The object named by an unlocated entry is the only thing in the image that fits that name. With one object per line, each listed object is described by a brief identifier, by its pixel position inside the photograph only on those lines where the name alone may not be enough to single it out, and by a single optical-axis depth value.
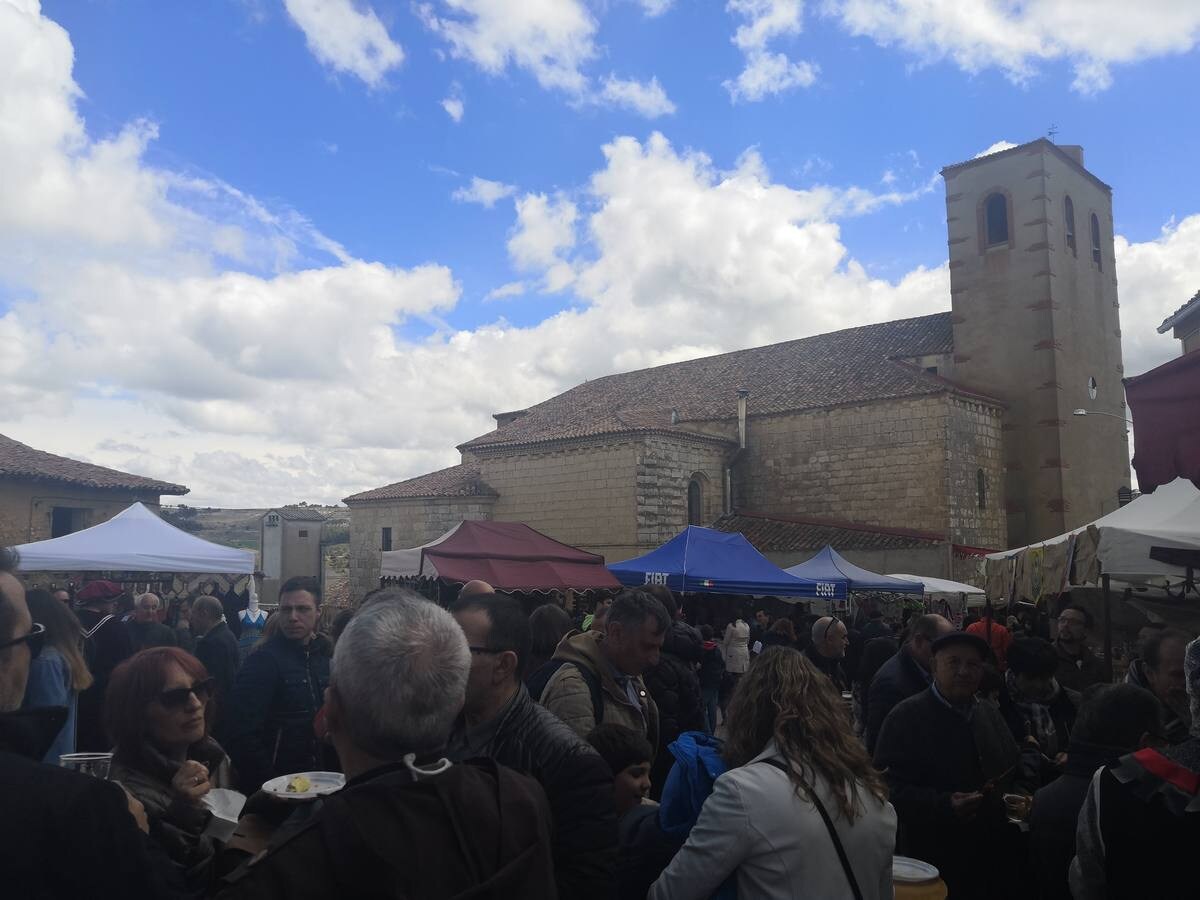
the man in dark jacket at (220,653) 5.76
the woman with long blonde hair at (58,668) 3.64
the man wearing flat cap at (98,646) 5.02
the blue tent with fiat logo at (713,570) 12.49
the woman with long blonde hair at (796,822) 2.36
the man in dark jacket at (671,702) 4.70
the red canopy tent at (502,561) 11.78
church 24.30
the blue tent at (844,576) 14.48
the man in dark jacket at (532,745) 2.23
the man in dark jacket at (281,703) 3.92
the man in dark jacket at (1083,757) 3.12
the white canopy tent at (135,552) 10.63
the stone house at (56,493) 20.42
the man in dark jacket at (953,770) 3.70
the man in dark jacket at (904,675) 4.88
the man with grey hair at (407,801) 1.46
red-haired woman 2.15
